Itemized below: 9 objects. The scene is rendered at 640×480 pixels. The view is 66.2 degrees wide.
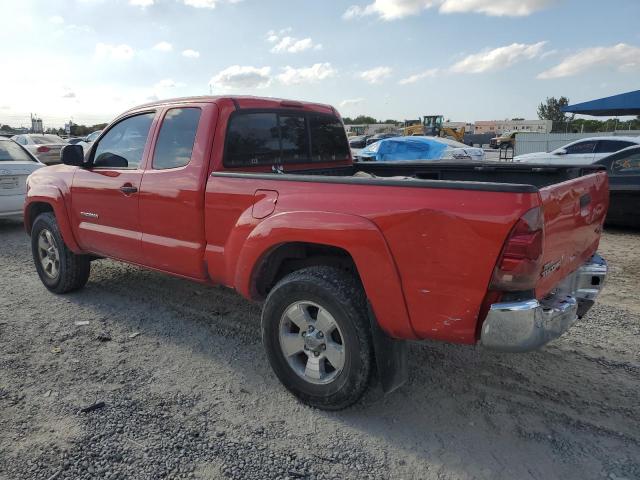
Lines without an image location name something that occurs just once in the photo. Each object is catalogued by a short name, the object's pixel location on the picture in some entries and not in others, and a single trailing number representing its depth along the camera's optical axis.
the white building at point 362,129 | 73.81
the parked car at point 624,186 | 7.60
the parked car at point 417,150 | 15.89
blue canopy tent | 18.02
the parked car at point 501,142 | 33.97
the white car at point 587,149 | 13.38
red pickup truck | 2.36
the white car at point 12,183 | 8.45
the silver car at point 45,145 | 16.34
